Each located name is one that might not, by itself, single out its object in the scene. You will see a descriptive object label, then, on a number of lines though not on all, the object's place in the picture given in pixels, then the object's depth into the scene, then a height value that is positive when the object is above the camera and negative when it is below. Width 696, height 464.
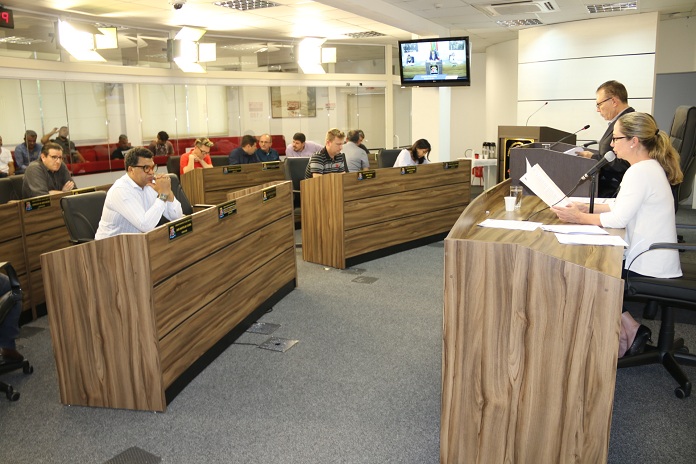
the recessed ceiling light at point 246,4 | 7.80 +1.60
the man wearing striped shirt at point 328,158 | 6.55 -0.36
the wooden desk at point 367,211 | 6.23 -0.96
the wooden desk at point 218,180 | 7.64 -0.70
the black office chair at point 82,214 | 4.39 -0.62
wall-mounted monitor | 8.68 +0.87
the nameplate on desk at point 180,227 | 3.43 -0.58
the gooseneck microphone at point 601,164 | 3.03 -0.24
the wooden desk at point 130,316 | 3.20 -1.03
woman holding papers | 3.09 -0.44
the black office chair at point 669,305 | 3.17 -1.01
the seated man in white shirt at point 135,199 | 3.84 -0.46
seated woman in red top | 7.95 -0.38
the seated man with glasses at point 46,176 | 5.74 -0.43
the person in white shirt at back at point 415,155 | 7.31 -0.40
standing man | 4.24 -0.09
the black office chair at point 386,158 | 8.48 -0.49
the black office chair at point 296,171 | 7.24 -0.55
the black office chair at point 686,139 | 4.23 -0.17
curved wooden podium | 2.18 -0.87
